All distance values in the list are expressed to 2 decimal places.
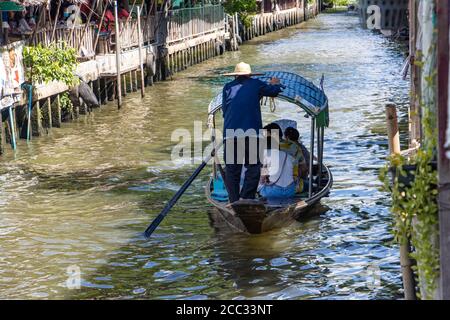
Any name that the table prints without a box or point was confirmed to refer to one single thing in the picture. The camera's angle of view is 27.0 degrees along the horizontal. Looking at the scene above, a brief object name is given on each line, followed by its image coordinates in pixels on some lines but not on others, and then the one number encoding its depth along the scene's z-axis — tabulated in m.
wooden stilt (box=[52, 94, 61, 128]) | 21.80
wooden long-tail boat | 11.52
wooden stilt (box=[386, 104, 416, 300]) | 7.27
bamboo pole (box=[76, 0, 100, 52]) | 23.64
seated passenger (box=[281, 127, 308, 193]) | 12.82
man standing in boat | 11.02
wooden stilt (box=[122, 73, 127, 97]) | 28.11
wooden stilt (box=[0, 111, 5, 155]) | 18.18
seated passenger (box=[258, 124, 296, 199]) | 12.33
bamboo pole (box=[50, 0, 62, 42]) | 21.14
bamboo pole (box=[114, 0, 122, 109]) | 24.73
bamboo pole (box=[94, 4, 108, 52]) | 24.50
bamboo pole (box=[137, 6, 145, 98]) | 27.73
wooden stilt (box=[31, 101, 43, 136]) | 20.67
